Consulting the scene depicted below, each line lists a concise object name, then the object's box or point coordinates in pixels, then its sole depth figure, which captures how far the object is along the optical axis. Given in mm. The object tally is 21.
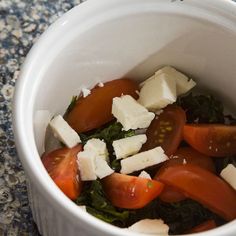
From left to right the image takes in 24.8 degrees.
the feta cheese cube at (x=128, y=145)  255
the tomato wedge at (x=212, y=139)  263
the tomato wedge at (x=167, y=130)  261
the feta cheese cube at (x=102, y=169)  246
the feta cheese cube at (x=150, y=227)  229
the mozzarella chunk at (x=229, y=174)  249
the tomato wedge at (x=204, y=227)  240
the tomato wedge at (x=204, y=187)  241
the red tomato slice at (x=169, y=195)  247
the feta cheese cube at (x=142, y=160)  251
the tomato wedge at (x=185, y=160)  247
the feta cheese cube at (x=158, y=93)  266
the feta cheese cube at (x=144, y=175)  245
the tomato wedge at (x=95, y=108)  267
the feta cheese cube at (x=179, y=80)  277
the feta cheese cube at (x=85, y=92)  274
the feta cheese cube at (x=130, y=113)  259
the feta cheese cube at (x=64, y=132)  255
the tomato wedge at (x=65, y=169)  234
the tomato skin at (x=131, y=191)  239
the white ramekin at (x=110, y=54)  223
